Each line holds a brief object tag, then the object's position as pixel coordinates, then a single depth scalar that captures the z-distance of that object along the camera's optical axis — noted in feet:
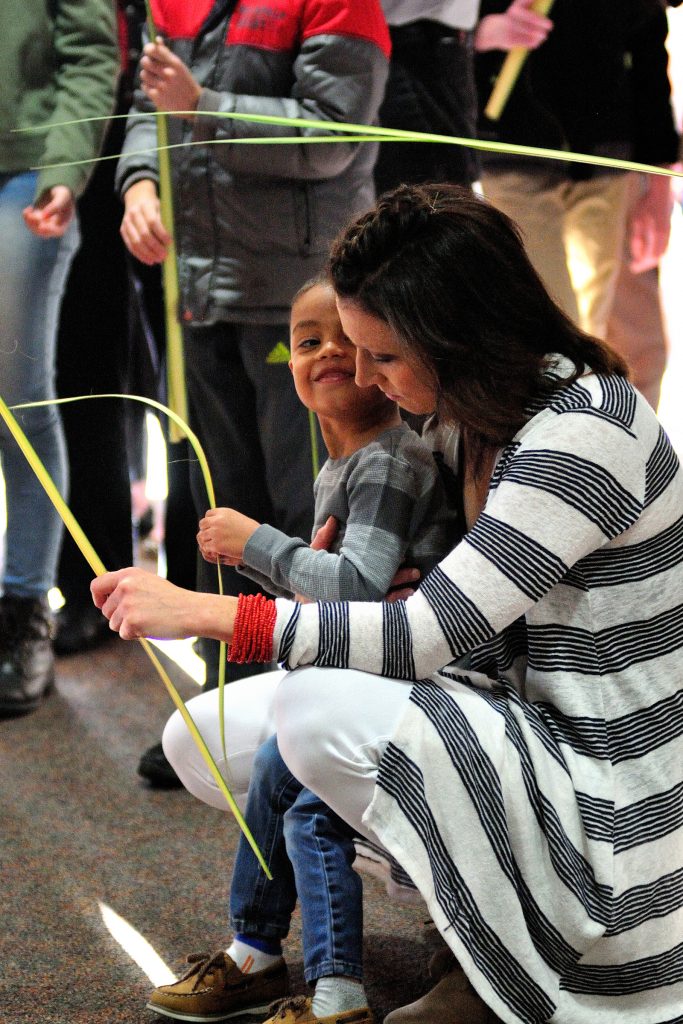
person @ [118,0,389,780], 10.86
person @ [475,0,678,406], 11.66
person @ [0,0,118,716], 10.87
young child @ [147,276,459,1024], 9.25
